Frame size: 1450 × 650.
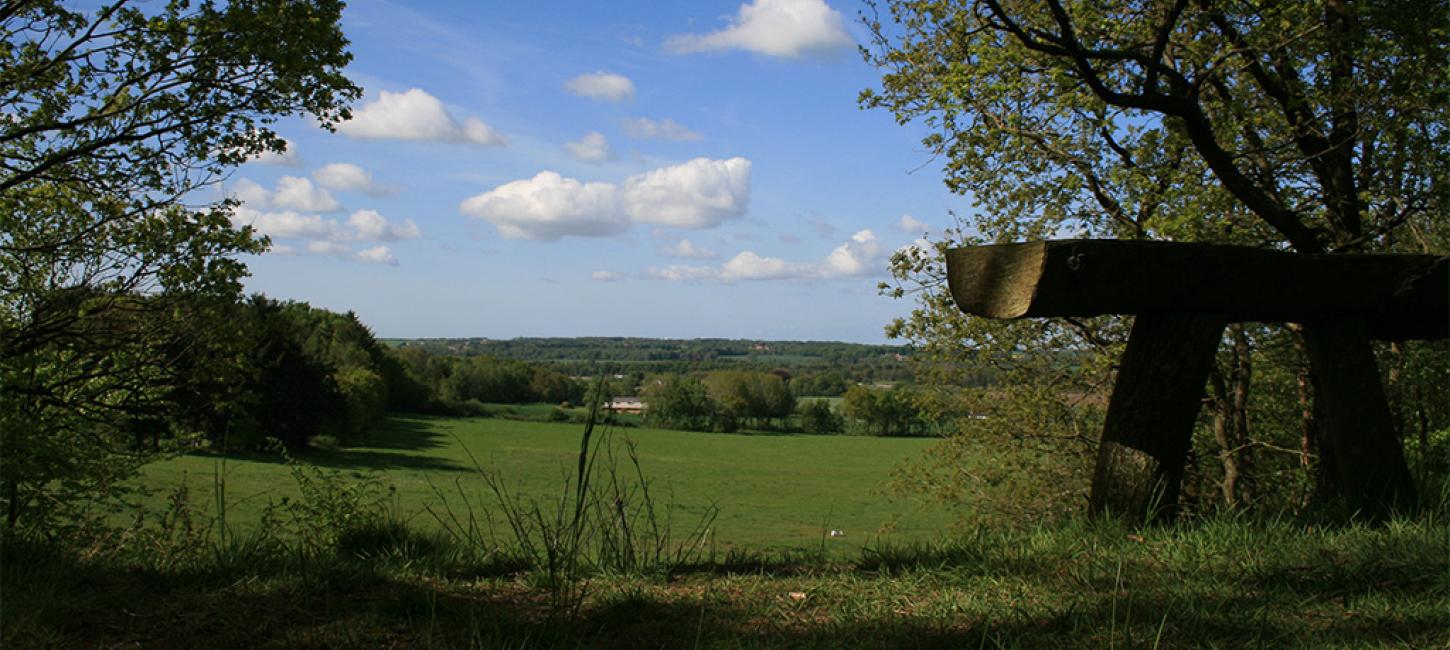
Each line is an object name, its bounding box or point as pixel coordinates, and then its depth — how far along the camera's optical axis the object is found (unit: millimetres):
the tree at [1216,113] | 7031
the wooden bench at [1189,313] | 4035
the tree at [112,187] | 8219
